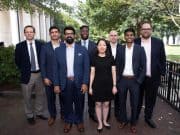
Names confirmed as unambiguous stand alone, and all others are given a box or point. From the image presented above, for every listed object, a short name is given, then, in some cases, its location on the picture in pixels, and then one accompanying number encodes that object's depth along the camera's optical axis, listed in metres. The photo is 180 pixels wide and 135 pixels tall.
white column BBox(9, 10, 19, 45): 7.50
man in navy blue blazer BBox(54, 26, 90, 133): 2.62
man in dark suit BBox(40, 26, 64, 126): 2.79
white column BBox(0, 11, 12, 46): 7.31
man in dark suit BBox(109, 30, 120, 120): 2.94
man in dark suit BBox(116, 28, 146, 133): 2.62
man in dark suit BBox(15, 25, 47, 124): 2.90
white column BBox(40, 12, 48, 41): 13.21
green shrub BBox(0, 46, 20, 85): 4.36
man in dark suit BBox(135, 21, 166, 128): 2.73
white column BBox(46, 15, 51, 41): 15.50
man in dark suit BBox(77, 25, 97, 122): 3.03
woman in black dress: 2.60
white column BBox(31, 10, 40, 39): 11.51
